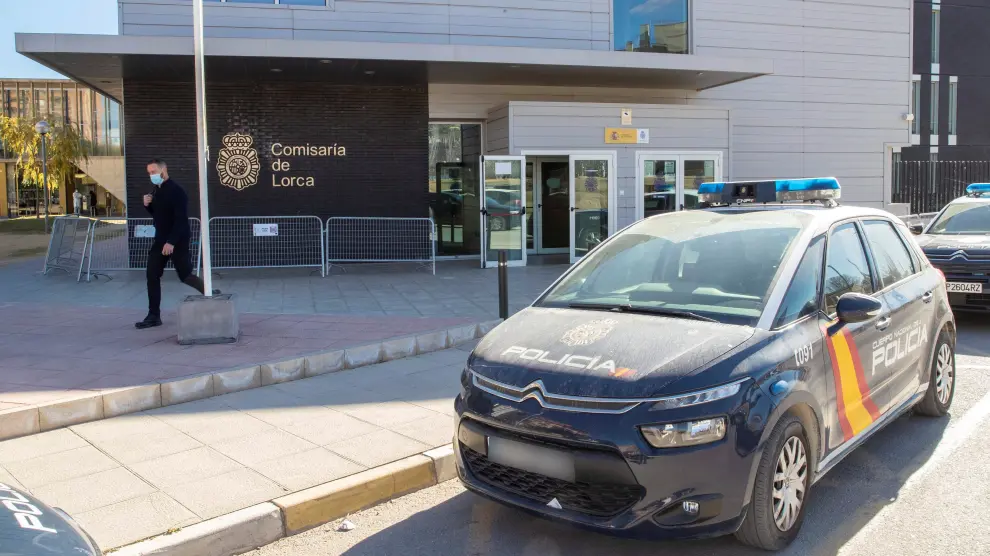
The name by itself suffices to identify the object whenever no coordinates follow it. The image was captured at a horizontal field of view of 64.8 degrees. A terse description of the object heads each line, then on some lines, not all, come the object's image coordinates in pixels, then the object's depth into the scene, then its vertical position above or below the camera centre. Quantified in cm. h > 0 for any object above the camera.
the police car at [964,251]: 928 -41
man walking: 866 -4
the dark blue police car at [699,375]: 345 -76
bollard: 901 -84
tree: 3528 +362
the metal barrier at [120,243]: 1315 -32
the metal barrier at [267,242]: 1400 -34
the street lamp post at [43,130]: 2795 +345
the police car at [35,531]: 223 -92
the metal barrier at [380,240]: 1446 -34
